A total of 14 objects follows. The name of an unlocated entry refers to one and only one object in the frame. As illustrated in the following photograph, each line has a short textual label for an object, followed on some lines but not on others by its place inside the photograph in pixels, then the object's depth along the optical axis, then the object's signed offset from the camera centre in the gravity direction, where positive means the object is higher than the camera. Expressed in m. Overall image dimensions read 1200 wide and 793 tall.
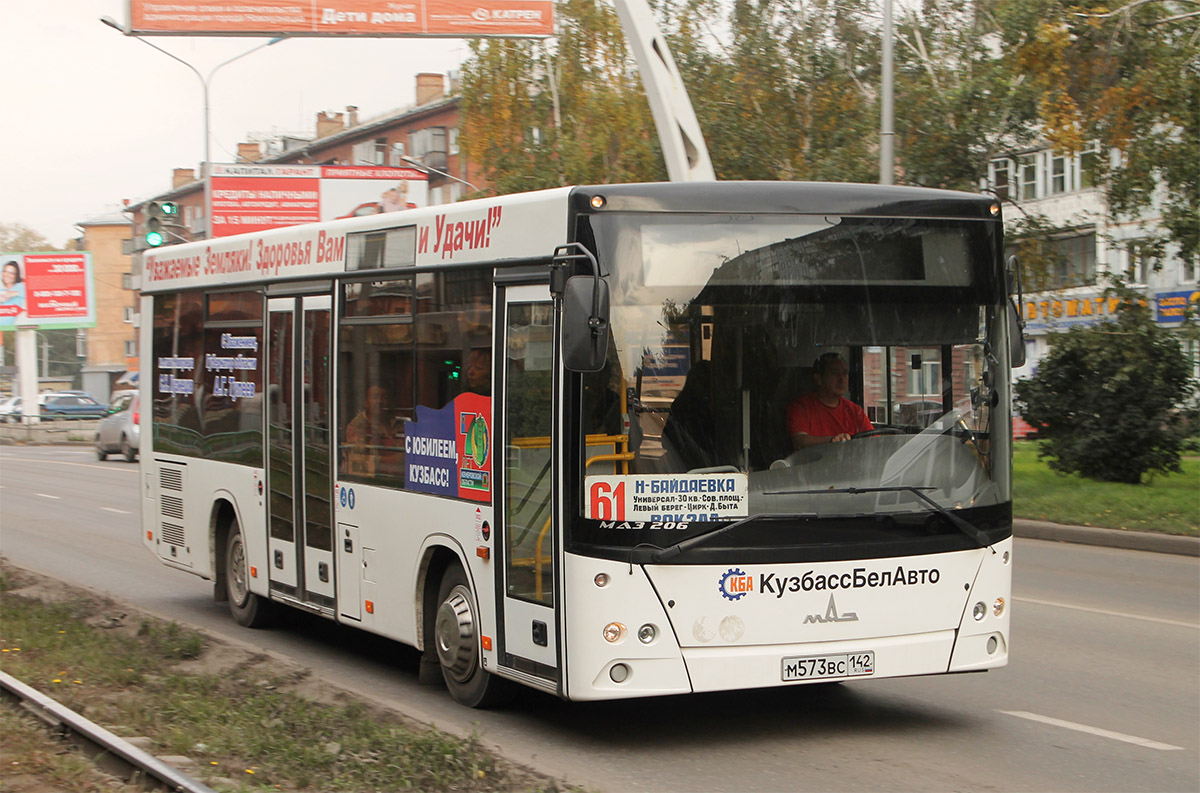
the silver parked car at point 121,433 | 38.47 -1.71
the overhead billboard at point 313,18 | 21.73 +5.28
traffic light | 22.91 +2.39
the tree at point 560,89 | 39.66 +7.81
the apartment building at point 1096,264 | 20.16 +1.33
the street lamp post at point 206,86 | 38.19 +7.62
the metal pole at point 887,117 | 20.06 +3.39
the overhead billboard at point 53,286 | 67.25 +4.00
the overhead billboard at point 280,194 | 41.22 +4.93
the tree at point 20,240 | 114.19 +10.77
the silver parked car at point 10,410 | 67.12 -1.93
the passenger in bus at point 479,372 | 7.71 -0.05
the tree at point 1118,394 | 19.91 -0.58
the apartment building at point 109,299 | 117.25 +5.81
